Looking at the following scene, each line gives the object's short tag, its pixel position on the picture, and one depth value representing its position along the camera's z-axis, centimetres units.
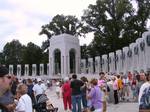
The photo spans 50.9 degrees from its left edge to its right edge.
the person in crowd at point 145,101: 301
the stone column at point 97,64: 2009
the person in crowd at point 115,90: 868
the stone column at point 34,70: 2883
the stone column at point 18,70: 3013
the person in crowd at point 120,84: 894
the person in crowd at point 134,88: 889
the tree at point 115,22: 2663
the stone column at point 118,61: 1611
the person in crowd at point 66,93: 721
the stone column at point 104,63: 1890
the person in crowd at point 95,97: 447
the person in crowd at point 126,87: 937
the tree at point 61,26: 3378
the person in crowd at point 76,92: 613
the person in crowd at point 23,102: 280
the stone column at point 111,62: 1759
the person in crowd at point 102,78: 631
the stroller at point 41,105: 522
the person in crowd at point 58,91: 1193
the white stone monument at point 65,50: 2318
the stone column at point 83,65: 2350
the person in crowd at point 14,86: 492
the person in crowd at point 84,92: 653
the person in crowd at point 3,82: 115
